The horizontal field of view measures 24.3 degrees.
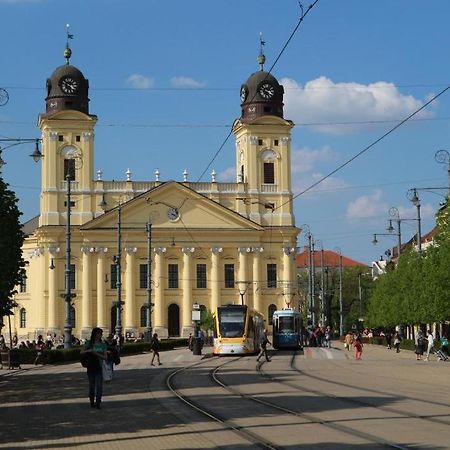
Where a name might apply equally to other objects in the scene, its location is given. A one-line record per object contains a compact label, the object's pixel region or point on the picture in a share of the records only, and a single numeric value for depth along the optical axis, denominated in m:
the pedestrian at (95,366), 21.23
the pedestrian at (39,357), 46.19
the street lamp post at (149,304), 63.83
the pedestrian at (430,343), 48.50
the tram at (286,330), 67.94
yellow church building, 102.19
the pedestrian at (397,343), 61.67
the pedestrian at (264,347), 47.37
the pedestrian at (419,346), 48.74
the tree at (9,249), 31.94
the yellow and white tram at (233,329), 55.81
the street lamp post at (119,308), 56.94
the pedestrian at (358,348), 48.83
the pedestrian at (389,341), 72.56
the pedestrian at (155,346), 44.89
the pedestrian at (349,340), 64.44
